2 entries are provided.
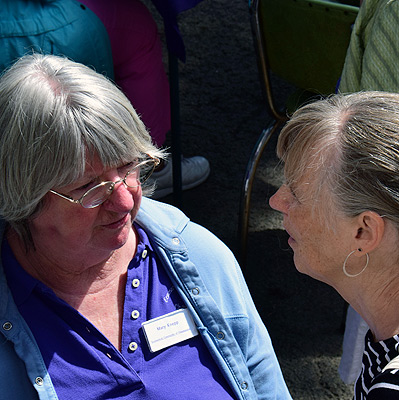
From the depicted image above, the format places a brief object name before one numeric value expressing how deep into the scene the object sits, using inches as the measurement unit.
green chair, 82.1
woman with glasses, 64.6
